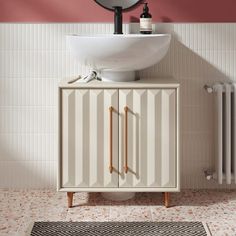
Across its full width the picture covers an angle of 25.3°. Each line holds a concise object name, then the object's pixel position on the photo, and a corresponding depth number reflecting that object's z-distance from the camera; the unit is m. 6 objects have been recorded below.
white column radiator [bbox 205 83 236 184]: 3.22
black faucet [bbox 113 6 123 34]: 3.21
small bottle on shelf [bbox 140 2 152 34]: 3.18
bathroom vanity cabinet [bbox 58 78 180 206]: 2.96
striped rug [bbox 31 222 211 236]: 2.69
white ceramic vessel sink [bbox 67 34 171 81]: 2.82
